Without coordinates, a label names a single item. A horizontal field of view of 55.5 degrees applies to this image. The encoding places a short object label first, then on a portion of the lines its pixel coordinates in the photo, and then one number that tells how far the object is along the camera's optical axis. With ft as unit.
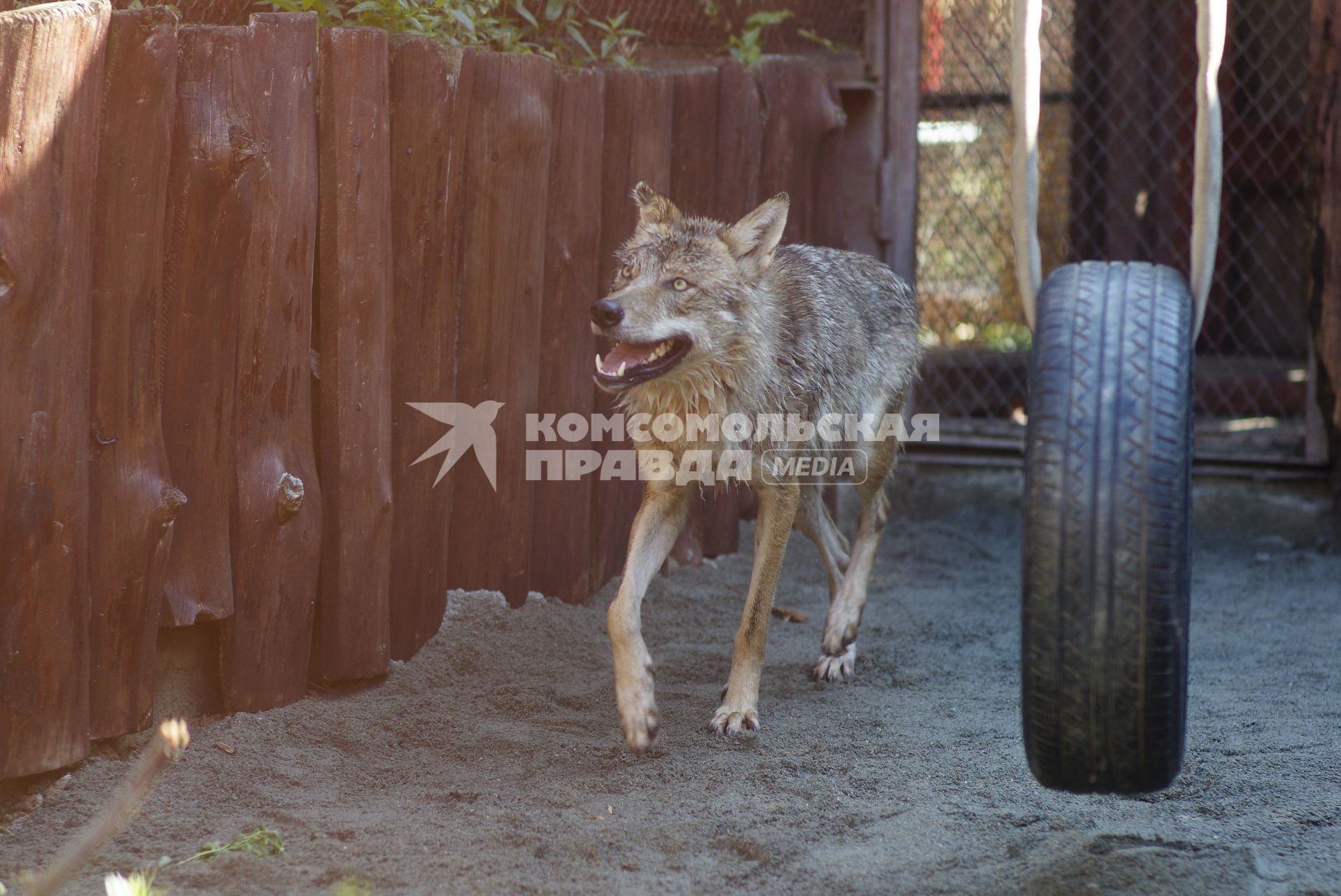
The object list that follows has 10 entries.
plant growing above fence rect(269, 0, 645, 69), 13.91
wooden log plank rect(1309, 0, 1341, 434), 21.18
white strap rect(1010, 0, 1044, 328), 10.72
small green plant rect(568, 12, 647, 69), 17.28
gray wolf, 13.74
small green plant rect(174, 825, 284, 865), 10.08
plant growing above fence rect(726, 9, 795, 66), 20.54
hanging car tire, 8.94
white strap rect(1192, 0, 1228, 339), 10.45
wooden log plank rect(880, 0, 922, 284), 23.63
